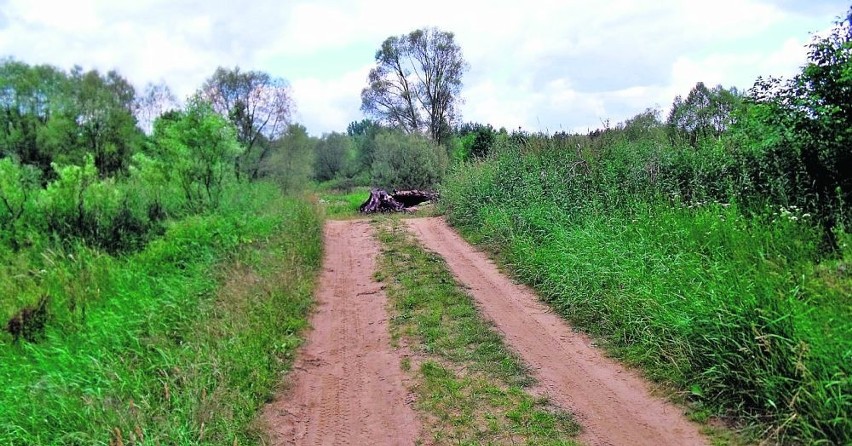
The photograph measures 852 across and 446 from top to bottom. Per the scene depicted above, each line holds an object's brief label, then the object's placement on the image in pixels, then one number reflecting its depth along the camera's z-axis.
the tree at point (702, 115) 9.31
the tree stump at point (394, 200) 17.23
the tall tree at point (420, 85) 37.66
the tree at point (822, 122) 5.77
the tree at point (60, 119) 30.05
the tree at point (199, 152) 12.48
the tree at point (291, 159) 29.53
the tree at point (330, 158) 40.75
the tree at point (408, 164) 22.84
